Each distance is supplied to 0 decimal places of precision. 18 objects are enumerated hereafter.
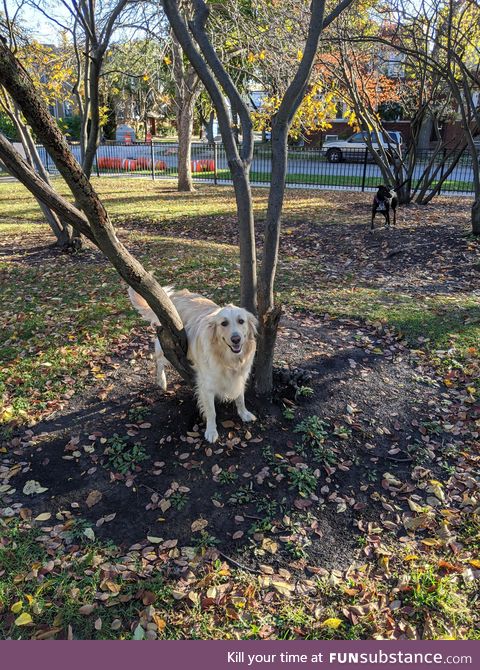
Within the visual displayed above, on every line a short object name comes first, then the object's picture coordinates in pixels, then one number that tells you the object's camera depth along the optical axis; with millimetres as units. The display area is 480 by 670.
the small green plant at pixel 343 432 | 4176
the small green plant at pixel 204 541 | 3197
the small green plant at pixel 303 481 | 3637
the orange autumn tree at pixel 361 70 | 10883
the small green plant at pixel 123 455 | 3828
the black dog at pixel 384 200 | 10977
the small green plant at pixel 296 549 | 3141
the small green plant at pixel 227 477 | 3713
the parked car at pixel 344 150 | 27312
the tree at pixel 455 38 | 9688
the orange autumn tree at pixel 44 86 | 9289
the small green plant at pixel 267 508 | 3443
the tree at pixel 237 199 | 3047
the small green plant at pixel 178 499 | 3503
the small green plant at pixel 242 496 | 3540
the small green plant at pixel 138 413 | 4355
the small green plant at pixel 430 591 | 2781
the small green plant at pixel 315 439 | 3965
